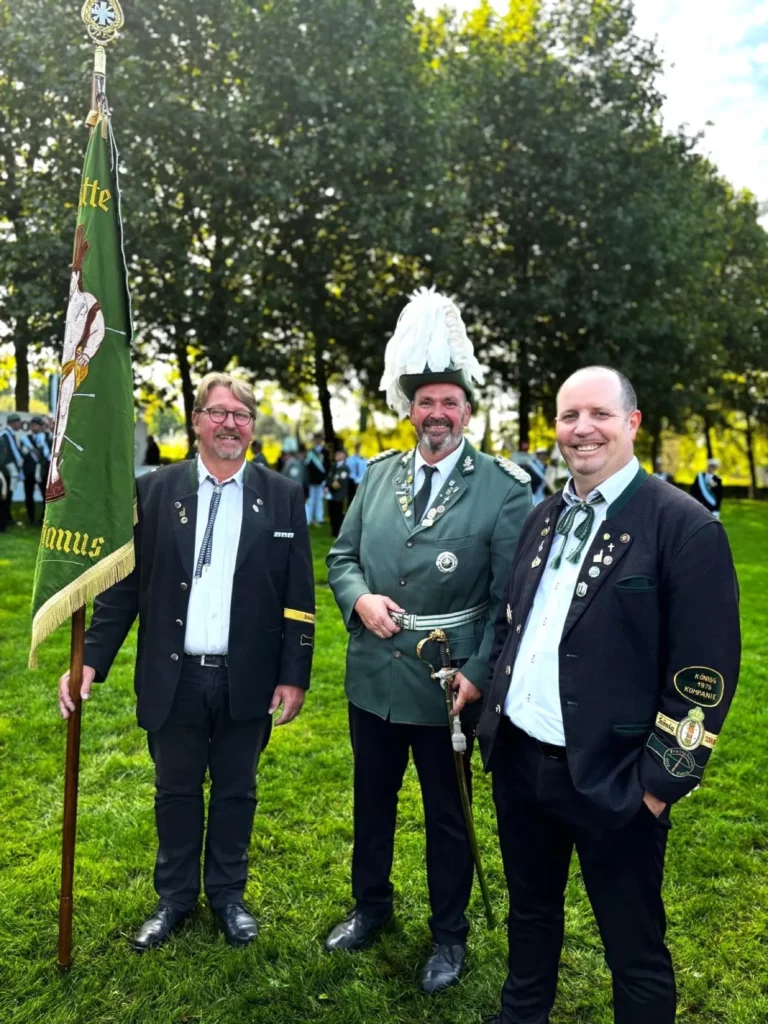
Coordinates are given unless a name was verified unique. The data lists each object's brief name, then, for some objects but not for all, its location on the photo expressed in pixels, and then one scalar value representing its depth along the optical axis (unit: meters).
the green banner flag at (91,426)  3.11
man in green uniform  3.13
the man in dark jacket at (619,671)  2.22
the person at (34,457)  15.98
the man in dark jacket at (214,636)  3.27
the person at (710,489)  18.23
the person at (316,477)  18.25
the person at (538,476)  16.19
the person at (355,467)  17.28
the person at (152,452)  19.56
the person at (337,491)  16.20
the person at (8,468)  15.03
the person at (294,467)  18.62
